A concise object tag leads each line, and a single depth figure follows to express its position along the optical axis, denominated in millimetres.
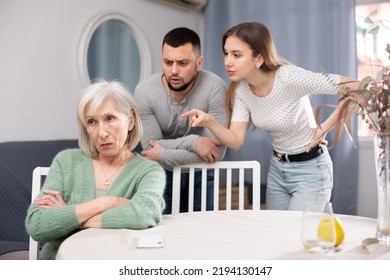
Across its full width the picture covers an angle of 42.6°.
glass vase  927
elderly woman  1055
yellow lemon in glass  851
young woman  1521
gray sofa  1722
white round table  881
